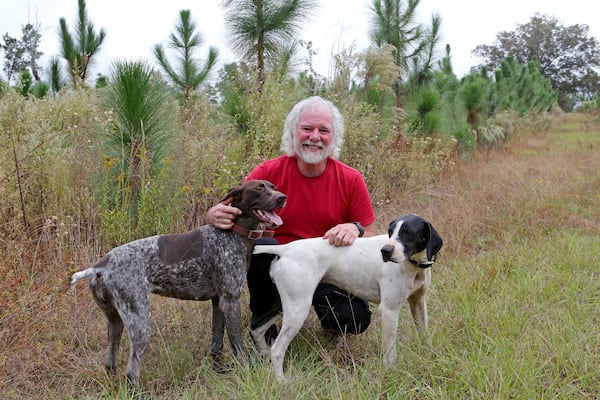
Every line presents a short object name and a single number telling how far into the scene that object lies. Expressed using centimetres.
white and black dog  244
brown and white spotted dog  234
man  304
